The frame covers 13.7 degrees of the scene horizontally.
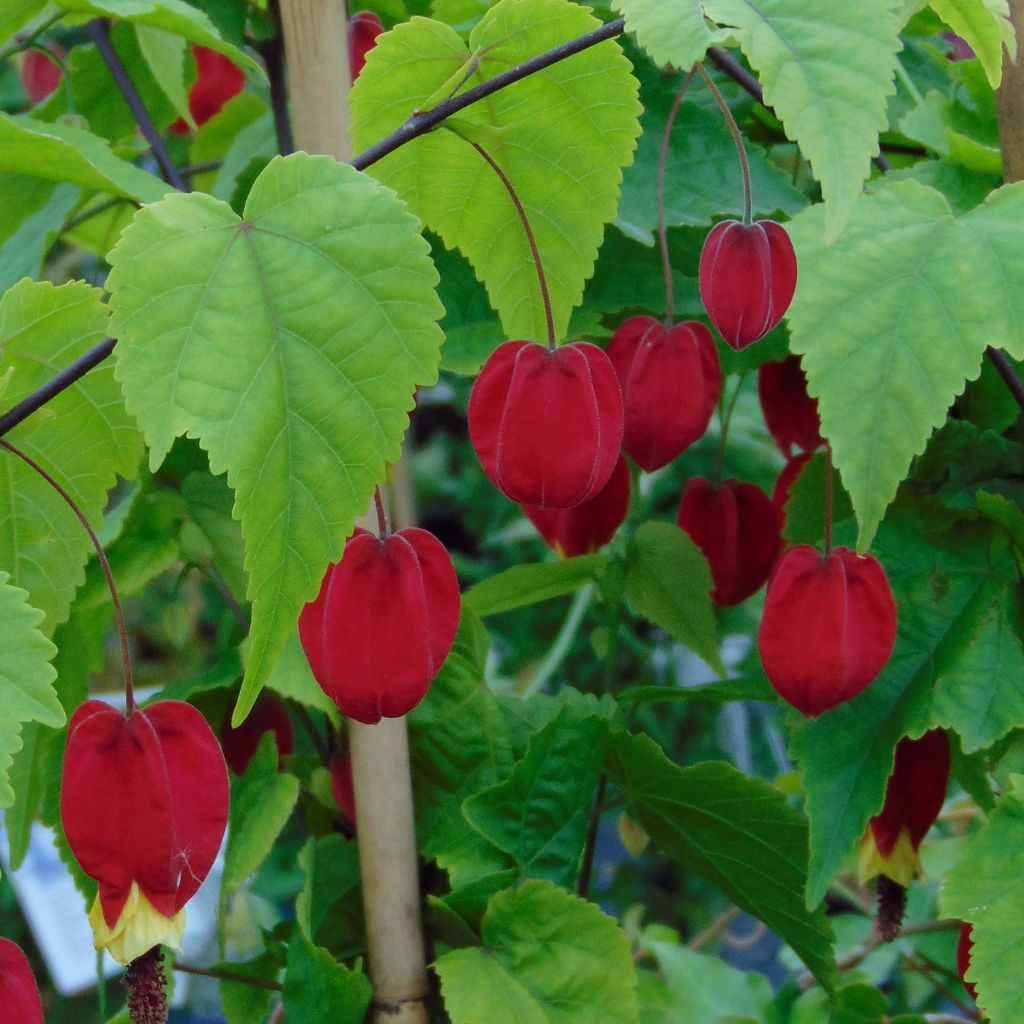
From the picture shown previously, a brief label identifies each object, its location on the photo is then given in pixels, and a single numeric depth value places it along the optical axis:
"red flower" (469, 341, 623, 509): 0.60
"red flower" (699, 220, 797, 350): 0.60
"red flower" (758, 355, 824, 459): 0.68
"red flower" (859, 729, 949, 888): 0.65
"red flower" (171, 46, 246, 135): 0.76
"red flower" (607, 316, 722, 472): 0.64
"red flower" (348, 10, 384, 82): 0.66
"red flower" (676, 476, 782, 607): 0.70
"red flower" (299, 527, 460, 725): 0.59
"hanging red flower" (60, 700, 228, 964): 0.59
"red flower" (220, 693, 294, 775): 0.69
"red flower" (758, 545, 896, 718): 0.62
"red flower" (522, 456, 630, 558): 0.68
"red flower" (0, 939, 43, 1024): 0.59
